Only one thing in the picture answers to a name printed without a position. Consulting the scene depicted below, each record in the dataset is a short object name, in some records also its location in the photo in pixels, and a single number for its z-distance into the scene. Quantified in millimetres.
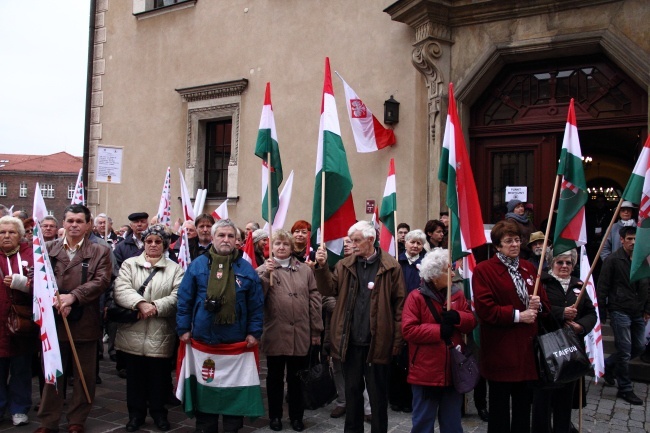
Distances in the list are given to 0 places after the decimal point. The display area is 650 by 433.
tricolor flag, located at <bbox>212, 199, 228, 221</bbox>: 9055
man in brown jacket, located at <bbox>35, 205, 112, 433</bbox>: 5504
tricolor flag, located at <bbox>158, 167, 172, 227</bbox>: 9102
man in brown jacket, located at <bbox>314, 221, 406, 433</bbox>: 5098
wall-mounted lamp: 10789
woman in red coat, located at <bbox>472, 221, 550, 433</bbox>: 4668
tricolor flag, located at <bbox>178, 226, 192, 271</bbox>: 7031
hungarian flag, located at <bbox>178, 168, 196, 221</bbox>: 8805
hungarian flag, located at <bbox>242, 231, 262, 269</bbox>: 6964
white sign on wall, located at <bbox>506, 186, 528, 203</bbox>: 10240
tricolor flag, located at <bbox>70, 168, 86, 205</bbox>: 8805
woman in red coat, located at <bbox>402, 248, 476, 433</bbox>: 4633
